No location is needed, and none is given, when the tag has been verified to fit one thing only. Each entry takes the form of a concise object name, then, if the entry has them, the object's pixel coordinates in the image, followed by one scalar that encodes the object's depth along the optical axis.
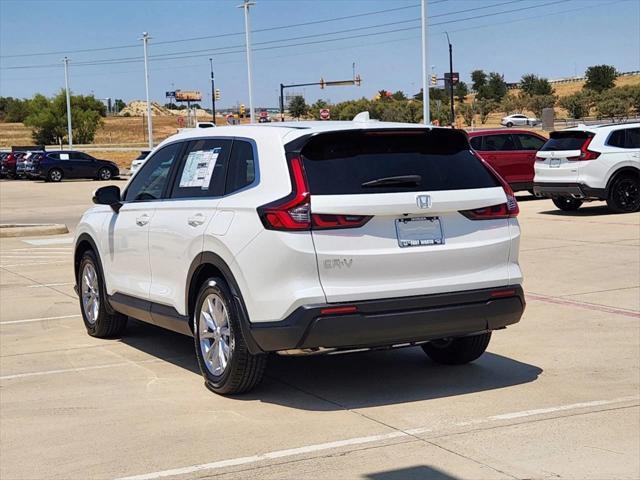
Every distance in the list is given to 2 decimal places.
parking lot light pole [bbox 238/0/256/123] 57.83
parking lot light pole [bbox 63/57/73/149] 84.36
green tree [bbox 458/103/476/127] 95.62
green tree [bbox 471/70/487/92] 131.38
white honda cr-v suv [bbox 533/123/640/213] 18.95
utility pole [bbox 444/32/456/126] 50.21
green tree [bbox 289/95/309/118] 112.38
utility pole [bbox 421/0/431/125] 39.81
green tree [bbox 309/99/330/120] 109.50
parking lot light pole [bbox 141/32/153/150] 66.06
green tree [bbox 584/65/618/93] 107.75
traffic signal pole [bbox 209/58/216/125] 89.24
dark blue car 48.06
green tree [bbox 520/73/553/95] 121.81
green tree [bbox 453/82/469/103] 117.66
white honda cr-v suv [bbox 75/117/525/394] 5.83
